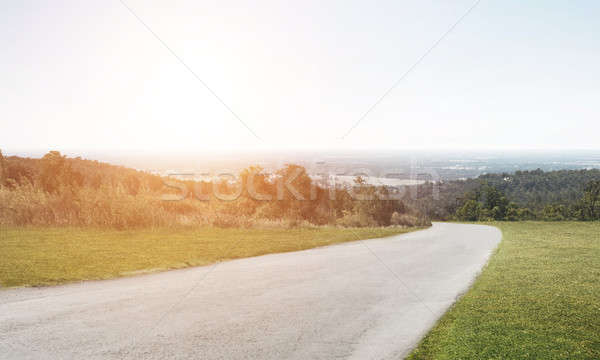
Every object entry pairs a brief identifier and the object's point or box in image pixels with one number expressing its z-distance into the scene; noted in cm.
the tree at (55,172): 1881
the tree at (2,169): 1847
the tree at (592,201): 3206
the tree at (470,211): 3849
